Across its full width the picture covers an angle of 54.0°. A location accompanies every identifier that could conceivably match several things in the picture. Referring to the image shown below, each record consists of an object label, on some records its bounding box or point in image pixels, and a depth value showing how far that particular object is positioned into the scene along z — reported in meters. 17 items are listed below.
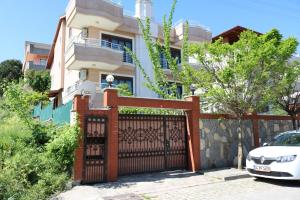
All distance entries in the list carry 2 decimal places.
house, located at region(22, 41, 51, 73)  47.50
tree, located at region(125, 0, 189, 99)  20.69
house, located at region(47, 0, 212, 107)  20.11
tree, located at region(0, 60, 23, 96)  48.69
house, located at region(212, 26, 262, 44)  26.38
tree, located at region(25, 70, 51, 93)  33.91
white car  8.69
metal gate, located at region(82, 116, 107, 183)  9.87
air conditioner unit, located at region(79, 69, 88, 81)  21.75
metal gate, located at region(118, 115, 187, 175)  11.05
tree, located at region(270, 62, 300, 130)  13.72
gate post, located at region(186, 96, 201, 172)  11.99
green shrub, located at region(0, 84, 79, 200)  8.49
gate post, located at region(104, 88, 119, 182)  10.18
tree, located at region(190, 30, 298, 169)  11.46
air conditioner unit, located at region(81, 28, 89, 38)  22.09
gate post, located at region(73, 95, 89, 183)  9.62
